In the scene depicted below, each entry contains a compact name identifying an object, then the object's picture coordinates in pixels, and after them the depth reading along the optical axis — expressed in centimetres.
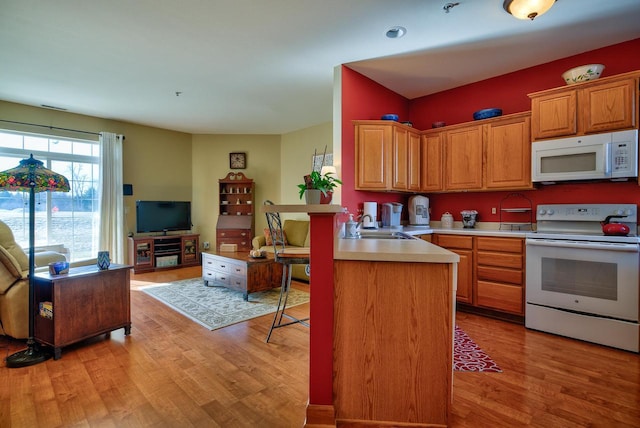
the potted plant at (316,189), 189
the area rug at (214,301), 320
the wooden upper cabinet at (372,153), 345
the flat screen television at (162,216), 560
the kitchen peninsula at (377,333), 154
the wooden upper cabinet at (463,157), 354
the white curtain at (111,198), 514
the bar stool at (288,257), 243
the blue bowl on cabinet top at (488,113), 346
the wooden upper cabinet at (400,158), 359
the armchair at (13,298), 248
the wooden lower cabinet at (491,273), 301
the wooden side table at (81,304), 233
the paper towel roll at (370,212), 352
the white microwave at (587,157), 261
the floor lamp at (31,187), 222
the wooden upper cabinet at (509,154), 320
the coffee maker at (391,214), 378
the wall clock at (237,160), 650
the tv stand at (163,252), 539
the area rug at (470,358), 218
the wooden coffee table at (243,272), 377
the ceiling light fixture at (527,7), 213
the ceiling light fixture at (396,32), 265
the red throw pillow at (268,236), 501
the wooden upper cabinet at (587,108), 258
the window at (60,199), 440
